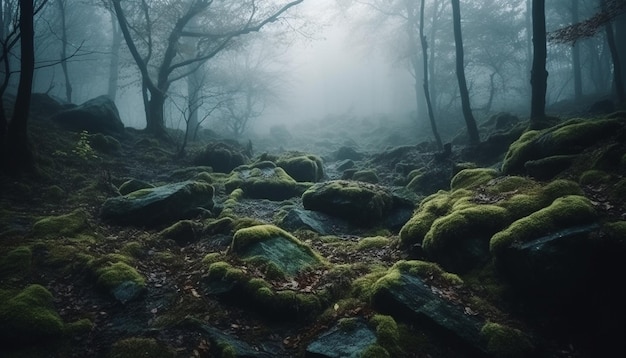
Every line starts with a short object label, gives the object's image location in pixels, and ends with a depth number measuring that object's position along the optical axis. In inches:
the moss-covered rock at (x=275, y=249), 276.8
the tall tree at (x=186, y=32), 915.4
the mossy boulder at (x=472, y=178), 392.4
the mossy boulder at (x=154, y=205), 378.6
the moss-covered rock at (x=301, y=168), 684.1
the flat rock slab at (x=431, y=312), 203.9
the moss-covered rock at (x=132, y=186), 486.0
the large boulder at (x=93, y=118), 770.8
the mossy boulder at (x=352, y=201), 421.7
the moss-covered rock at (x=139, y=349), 184.2
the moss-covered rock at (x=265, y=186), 566.3
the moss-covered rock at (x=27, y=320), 184.2
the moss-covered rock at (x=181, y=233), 352.5
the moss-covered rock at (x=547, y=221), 236.5
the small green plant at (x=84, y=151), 591.9
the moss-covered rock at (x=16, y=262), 244.1
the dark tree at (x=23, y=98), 424.5
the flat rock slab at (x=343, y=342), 193.2
